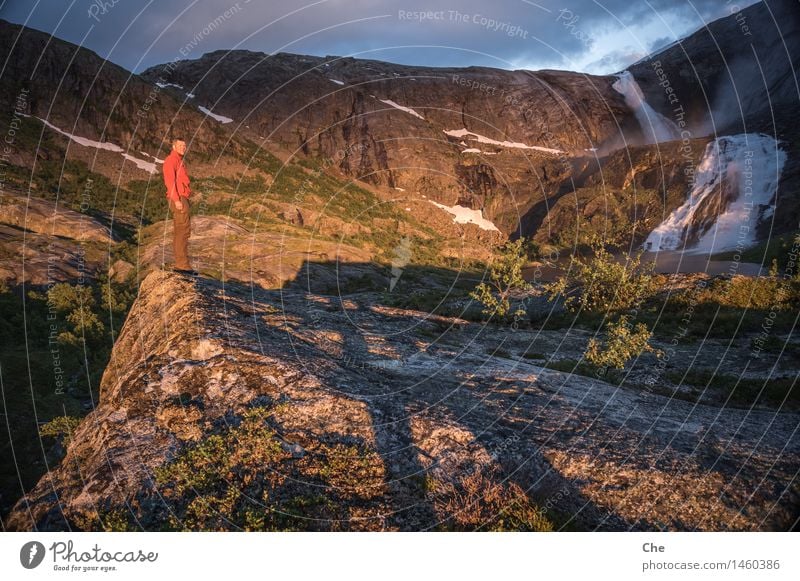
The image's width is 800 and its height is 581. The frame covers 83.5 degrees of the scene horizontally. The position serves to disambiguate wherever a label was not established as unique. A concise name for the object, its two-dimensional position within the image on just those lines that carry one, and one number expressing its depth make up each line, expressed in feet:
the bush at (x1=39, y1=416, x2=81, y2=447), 43.50
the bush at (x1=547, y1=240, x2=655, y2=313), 79.46
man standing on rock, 41.55
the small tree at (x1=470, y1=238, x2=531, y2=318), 68.54
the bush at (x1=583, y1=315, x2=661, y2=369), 47.47
